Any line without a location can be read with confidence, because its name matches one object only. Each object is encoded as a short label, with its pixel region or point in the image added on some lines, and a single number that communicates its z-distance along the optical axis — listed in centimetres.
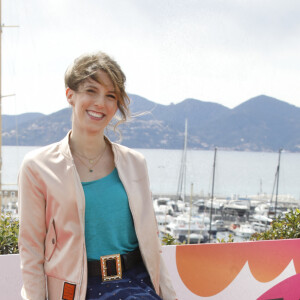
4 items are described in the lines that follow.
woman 128
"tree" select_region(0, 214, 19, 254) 255
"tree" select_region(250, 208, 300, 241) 333
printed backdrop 242
